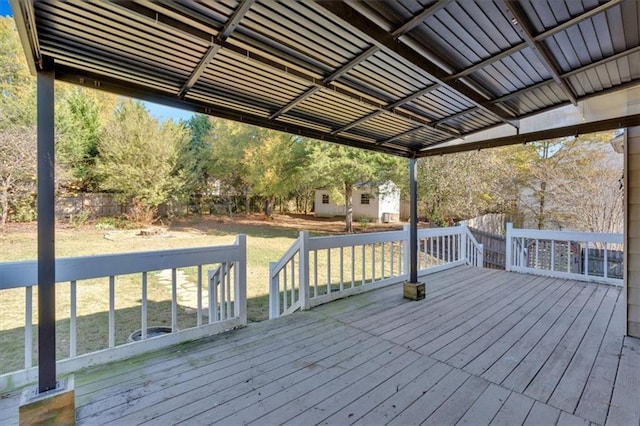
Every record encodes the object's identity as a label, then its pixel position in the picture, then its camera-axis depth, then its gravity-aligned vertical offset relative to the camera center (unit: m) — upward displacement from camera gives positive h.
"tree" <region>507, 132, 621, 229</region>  8.69 +1.13
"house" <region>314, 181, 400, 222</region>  17.31 +0.17
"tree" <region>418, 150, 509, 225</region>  10.53 +1.00
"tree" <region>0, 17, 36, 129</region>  9.24 +4.13
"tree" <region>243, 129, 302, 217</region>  13.41 +2.20
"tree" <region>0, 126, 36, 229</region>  8.88 +1.26
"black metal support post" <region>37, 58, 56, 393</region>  1.72 -0.12
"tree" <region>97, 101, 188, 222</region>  12.21 +2.23
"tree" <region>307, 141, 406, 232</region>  10.87 +1.65
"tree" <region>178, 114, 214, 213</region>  14.45 +2.38
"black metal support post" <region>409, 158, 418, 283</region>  4.25 -0.19
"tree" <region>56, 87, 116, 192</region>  11.24 +2.99
